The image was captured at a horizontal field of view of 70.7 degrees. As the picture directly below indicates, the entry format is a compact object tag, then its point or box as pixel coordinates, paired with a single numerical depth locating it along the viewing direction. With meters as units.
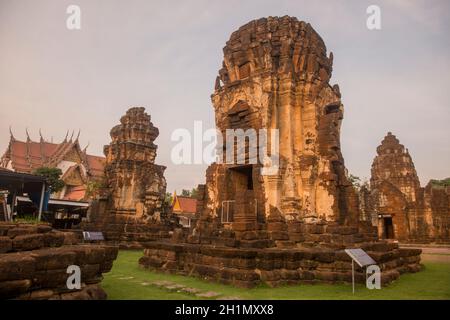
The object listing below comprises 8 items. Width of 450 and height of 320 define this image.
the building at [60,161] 37.13
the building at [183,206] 40.12
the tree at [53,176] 26.84
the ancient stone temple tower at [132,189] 16.83
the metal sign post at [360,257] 6.10
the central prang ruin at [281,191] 7.36
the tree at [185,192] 71.88
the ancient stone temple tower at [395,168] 25.16
